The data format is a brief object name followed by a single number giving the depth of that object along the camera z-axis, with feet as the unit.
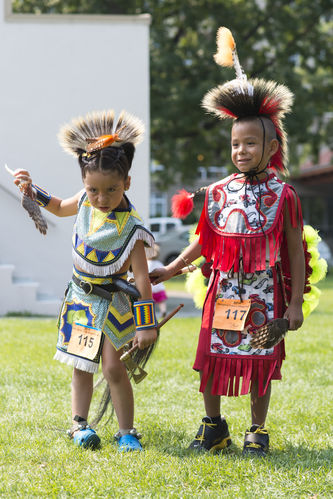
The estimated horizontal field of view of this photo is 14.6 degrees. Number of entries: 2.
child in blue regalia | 20.77
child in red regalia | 20.86
